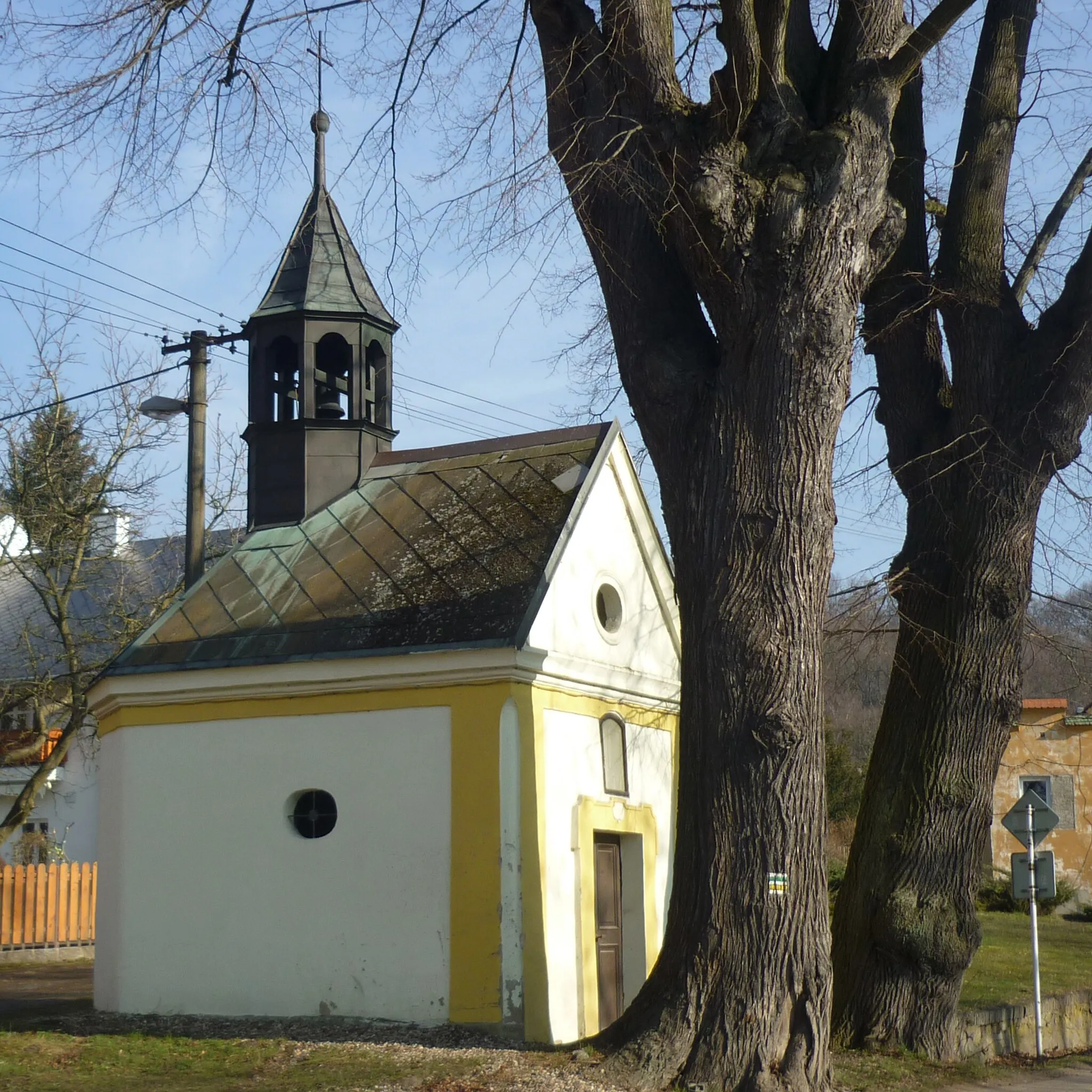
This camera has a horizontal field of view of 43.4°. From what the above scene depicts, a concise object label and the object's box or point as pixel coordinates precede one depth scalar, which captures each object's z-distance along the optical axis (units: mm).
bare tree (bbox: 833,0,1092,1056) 9852
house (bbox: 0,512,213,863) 21984
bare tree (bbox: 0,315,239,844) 21500
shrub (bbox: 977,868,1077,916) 26062
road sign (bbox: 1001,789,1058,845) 12234
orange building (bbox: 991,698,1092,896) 27516
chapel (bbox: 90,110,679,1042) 10945
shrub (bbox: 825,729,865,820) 26516
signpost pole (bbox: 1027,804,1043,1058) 11406
